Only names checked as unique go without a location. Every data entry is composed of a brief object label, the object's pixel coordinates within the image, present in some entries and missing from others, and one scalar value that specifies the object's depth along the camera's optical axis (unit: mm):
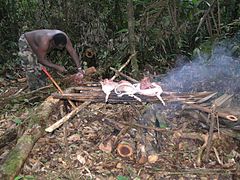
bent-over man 3888
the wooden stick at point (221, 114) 2900
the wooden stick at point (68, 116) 2887
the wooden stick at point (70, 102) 3446
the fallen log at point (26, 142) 2552
